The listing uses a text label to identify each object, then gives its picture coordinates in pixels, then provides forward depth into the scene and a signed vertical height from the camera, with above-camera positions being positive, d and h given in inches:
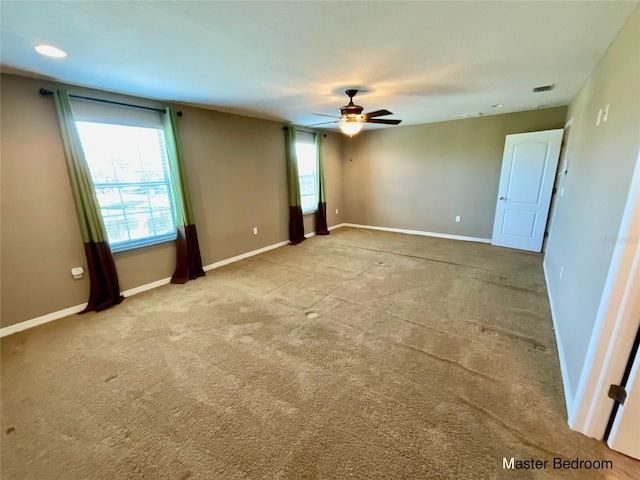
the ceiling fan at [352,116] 119.7 +24.7
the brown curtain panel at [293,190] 201.8 -12.2
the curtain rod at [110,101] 99.0 +32.1
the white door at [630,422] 52.7 -50.7
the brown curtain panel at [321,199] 229.1 -22.3
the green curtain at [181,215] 134.9 -20.4
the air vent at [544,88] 121.2 +36.1
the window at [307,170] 221.9 +3.0
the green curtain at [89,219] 104.0 -16.7
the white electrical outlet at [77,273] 113.9 -39.0
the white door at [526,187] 167.8 -12.2
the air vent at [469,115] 183.5 +37.4
